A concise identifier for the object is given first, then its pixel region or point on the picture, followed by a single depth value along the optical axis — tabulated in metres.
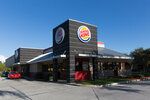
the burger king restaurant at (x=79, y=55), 17.45
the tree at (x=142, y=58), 25.76
